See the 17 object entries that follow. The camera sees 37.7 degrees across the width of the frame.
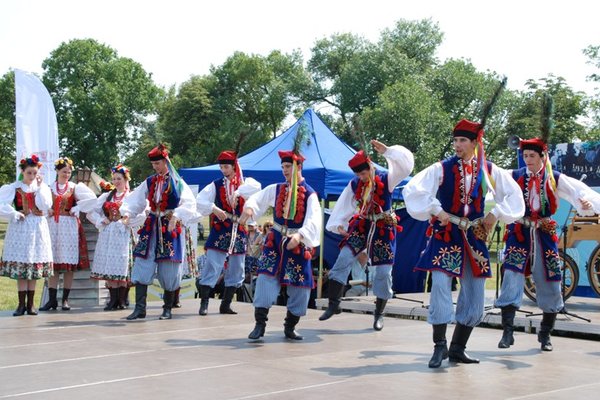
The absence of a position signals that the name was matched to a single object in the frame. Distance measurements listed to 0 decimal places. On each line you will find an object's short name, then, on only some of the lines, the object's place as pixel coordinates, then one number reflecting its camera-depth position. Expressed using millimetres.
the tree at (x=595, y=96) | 22297
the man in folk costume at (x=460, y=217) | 5648
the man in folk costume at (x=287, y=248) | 6801
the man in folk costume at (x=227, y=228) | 8570
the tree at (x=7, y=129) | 39000
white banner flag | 10602
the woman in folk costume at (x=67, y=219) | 8805
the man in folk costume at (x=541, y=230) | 6562
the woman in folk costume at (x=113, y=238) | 8812
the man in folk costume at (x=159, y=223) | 8156
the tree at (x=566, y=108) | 22844
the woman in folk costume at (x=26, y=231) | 8250
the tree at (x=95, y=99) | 39781
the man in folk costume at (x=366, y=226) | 7398
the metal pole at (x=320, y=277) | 10586
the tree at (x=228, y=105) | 40312
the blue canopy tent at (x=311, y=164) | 10609
